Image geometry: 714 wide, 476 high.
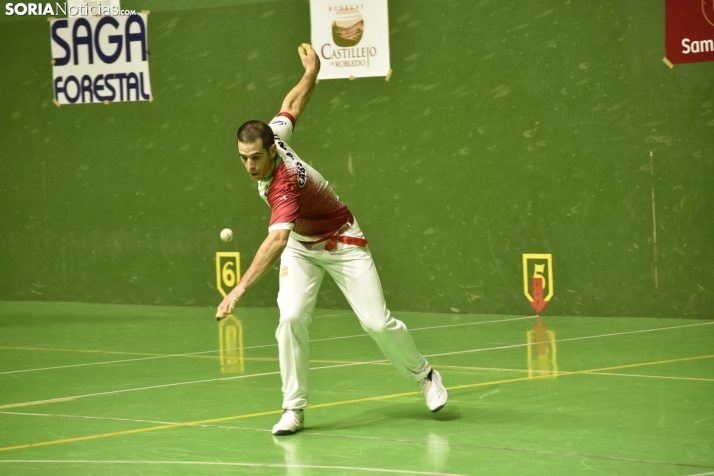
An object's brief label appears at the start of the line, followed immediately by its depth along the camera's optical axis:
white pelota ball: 11.56
